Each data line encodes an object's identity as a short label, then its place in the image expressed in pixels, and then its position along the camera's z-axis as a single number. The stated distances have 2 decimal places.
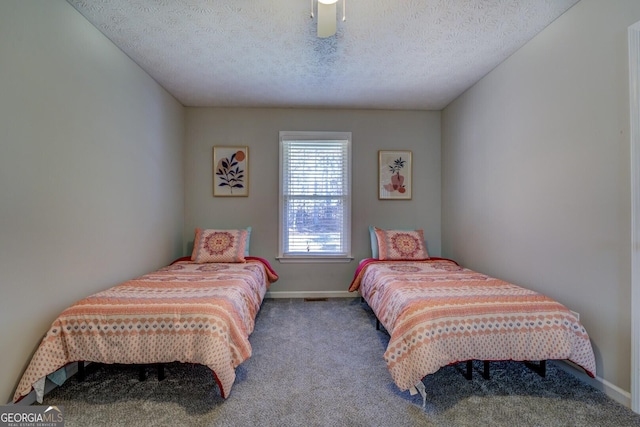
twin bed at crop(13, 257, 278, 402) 1.62
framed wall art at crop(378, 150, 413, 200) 3.76
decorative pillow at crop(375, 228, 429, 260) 3.31
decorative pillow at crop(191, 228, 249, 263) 3.17
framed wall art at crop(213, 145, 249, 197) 3.66
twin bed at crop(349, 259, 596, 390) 1.62
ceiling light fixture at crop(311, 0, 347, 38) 1.60
